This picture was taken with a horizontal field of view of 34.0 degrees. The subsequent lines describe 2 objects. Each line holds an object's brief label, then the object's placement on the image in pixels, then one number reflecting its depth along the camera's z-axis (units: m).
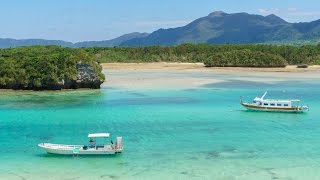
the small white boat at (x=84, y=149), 32.56
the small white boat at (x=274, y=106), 49.97
